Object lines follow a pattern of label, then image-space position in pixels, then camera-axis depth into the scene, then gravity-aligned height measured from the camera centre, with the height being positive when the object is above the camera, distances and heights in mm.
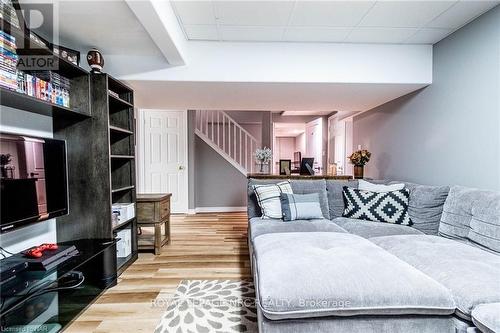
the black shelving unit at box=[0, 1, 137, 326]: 2145 -70
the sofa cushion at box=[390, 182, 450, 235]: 2281 -480
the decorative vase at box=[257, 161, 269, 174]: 4406 -158
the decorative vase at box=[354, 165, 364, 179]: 3781 -214
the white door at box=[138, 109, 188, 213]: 4996 +203
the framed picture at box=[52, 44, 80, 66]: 2051 +917
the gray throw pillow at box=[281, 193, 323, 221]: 2512 -506
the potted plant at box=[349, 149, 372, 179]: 3689 -53
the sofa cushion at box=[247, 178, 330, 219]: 2762 -380
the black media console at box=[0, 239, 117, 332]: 1379 -944
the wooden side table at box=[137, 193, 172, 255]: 2921 -651
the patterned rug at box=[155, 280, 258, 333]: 1640 -1101
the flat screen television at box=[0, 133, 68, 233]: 1492 -131
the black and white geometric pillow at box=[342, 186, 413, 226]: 2467 -505
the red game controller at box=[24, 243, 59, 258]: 1626 -610
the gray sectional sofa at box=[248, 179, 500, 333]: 1192 -649
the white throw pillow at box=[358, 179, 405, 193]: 2655 -332
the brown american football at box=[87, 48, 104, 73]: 2246 +903
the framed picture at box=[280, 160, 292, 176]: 4414 -179
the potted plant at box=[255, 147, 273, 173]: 4324 +36
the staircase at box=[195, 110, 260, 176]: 5488 +491
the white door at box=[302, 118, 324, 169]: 6648 +512
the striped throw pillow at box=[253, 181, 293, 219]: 2576 -420
